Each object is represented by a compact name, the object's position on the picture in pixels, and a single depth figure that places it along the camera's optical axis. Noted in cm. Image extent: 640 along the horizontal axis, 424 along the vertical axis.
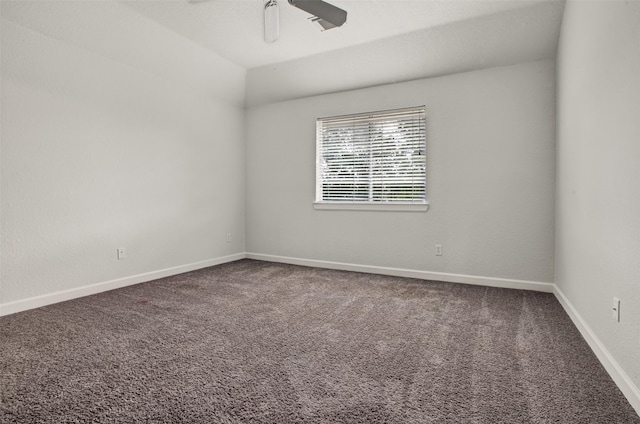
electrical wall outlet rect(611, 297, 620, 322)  171
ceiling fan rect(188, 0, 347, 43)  205
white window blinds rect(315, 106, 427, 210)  412
